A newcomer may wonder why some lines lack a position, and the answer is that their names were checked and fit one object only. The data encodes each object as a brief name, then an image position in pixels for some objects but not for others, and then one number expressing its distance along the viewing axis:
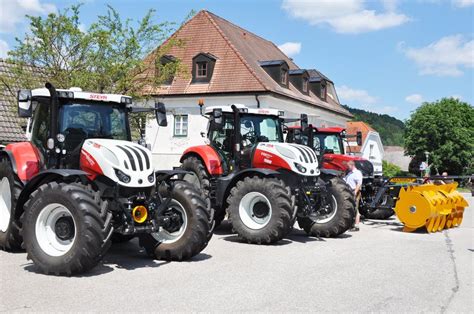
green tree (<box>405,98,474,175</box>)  58.44
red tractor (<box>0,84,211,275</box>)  7.13
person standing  13.73
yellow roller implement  12.70
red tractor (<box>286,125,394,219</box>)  14.67
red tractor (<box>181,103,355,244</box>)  10.34
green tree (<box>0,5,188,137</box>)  17.61
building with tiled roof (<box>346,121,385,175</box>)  56.59
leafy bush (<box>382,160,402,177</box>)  62.73
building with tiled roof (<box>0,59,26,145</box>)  19.25
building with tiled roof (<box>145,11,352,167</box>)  30.95
